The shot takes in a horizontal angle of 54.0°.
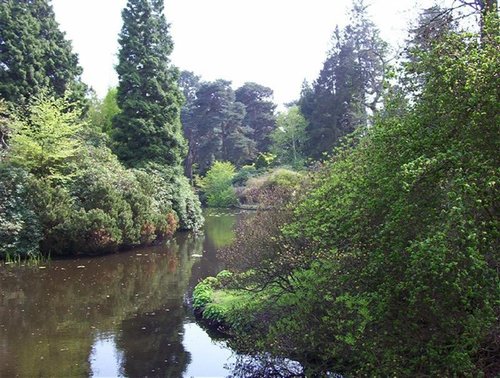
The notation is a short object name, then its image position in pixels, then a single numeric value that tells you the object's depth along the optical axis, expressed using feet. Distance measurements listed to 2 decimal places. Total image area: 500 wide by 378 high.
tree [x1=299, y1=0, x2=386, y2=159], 108.78
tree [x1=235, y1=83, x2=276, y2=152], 167.22
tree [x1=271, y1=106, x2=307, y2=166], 141.08
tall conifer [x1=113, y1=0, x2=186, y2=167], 77.92
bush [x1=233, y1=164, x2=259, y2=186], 133.28
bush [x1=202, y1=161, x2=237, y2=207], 129.18
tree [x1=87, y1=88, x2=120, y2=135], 98.84
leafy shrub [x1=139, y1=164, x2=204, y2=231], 72.49
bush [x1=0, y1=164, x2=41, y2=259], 49.03
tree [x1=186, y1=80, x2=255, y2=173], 156.04
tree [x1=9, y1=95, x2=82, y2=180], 54.24
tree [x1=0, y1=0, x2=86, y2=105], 69.77
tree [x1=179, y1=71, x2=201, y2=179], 157.13
